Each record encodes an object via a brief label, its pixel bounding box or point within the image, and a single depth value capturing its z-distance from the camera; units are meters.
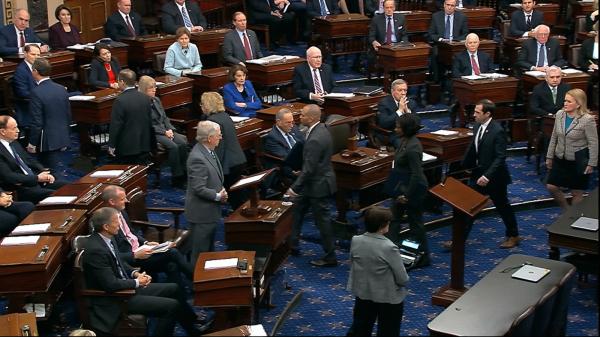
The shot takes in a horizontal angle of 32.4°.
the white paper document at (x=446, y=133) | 9.77
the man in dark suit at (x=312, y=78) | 11.03
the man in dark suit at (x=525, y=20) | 13.23
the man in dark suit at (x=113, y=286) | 6.69
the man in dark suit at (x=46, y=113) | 9.45
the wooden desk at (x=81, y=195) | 7.82
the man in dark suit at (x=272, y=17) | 14.48
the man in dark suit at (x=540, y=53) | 12.05
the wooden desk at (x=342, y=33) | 13.38
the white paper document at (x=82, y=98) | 10.24
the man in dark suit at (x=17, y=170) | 8.50
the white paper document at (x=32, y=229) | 7.33
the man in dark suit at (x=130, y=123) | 9.35
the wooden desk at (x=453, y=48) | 12.60
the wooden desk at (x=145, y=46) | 12.30
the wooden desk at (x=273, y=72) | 11.55
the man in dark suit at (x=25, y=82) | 10.27
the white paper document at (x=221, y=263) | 6.98
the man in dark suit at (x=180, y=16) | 13.03
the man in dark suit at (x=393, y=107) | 9.86
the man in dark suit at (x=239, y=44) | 11.98
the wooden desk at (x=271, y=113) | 10.13
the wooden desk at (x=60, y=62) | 11.43
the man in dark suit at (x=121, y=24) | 12.74
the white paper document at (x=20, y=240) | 7.13
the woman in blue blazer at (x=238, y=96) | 10.45
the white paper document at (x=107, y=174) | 8.52
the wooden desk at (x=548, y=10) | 13.92
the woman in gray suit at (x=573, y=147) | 8.98
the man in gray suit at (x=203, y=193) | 7.68
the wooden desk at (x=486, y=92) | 11.16
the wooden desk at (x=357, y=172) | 8.99
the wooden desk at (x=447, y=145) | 9.55
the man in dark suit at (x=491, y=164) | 8.67
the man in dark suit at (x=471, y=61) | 11.79
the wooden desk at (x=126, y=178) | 8.38
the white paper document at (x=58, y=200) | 7.89
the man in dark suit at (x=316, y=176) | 8.21
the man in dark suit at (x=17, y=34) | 11.60
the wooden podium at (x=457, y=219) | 7.43
